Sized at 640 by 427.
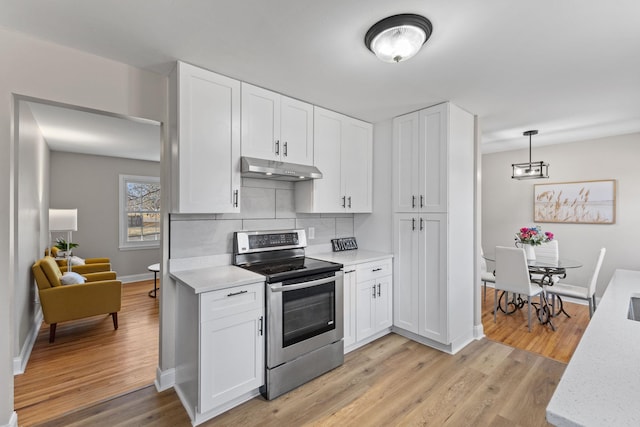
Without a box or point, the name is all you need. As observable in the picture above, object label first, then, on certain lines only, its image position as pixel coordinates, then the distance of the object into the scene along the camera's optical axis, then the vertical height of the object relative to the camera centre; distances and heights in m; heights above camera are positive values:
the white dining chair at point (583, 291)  3.33 -0.93
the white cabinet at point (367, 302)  2.79 -0.91
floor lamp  4.01 -0.12
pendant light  3.74 +0.51
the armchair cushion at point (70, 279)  3.33 -0.77
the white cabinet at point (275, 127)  2.41 +0.75
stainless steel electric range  2.18 -0.79
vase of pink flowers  3.73 -0.34
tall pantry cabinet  2.83 -0.13
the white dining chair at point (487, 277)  4.02 -0.90
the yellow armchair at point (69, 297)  3.12 -0.95
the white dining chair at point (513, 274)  3.39 -0.74
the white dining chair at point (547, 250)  4.13 -0.55
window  5.85 +0.01
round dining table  3.42 -0.71
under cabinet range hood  2.32 +0.35
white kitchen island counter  0.71 -0.48
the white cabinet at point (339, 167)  2.93 +0.48
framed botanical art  4.05 +0.15
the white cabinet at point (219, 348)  1.90 -0.93
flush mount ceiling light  1.56 +0.99
